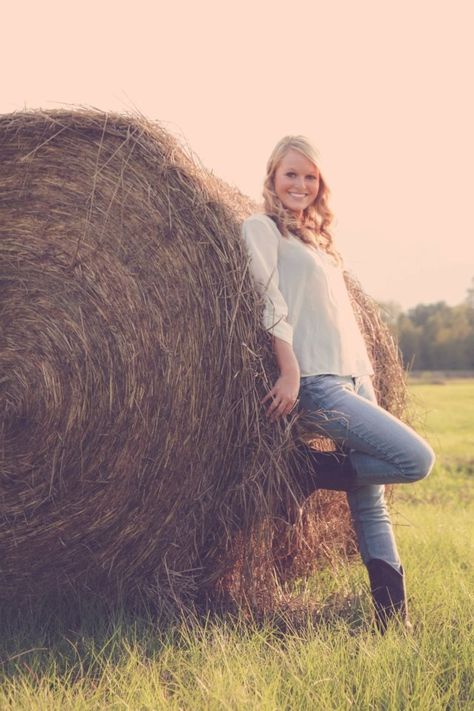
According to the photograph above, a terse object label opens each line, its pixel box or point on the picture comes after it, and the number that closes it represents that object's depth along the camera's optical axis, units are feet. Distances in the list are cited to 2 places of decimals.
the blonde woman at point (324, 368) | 10.60
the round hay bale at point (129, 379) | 10.89
